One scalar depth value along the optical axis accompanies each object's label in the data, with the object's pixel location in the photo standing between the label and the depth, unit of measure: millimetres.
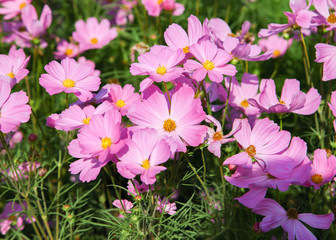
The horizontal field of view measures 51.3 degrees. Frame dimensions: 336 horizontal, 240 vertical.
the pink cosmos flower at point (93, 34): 1548
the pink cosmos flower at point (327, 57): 873
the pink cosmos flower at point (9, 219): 1079
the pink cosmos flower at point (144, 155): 682
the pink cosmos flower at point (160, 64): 742
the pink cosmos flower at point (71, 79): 838
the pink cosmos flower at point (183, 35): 835
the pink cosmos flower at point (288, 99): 826
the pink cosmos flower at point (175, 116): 732
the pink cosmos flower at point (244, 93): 1006
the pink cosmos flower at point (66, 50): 1581
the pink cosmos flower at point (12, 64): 872
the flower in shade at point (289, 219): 708
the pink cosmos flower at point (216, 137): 727
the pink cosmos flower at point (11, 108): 735
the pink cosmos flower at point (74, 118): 792
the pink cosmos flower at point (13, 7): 1514
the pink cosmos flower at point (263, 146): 722
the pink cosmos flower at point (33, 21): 1459
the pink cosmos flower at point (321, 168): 741
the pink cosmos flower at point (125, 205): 855
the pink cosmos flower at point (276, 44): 1420
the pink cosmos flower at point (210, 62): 751
